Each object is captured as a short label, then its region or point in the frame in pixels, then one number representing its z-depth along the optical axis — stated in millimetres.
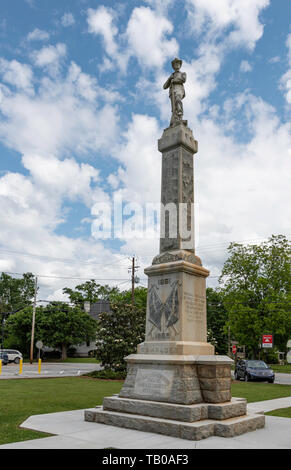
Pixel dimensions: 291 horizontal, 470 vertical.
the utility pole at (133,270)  36528
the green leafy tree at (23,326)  45875
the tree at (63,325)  45312
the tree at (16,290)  81544
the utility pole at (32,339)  40284
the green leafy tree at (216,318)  53053
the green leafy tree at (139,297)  59762
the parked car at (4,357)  37906
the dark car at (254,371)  23064
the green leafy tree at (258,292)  26859
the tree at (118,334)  22419
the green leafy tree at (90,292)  59250
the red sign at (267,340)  25984
